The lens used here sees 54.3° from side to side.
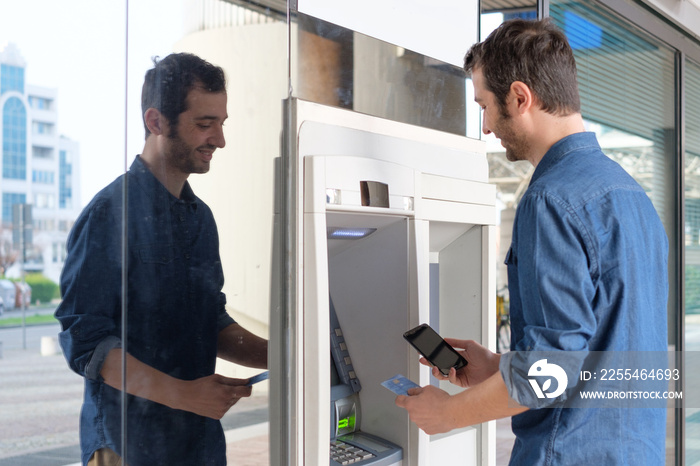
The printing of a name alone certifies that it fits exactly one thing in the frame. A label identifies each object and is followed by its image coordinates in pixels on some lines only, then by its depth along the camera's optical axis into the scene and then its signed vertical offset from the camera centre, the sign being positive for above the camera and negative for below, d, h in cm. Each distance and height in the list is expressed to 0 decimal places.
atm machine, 158 -9
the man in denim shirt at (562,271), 131 -5
